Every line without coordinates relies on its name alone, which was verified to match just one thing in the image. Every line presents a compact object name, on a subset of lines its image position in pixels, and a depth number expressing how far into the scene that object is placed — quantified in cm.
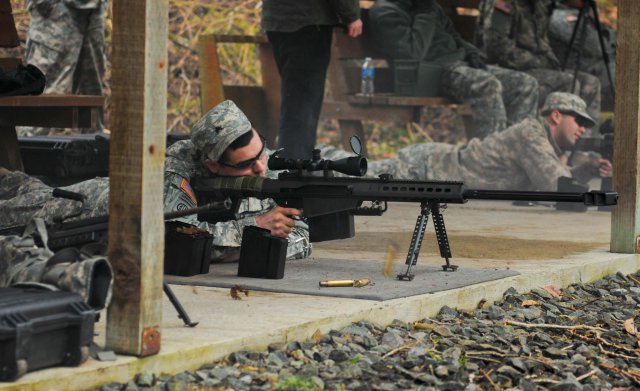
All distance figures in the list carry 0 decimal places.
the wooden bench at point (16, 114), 1705
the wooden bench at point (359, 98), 2617
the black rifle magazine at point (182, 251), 1296
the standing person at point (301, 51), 1908
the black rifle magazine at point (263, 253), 1283
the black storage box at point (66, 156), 1777
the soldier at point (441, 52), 2583
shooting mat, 1212
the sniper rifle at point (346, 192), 1265
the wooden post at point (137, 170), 887
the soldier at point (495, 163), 2264
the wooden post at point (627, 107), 1622
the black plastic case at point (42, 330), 820
